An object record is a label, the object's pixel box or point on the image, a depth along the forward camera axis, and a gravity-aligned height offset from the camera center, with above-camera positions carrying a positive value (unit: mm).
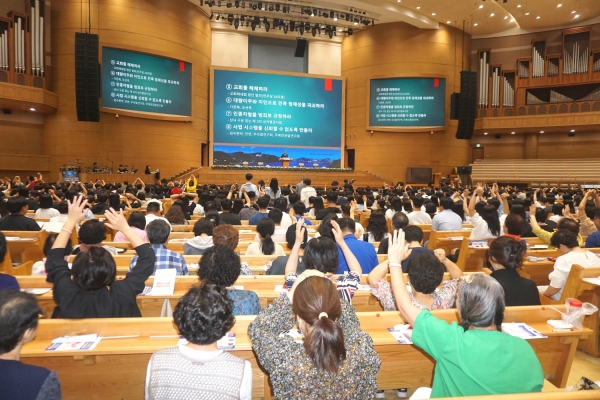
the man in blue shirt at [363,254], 3709 -742
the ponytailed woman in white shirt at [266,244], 4168 -762
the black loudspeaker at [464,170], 18844 +27
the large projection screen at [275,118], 18969 +2251
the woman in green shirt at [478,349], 1662 -710
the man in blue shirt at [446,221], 5816 -704
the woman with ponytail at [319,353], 1493 -687
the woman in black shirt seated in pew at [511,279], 2789 -714
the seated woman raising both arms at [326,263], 2742 -620
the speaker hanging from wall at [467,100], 16797 +2793
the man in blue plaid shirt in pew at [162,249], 3383 -673
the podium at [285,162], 19266 +232
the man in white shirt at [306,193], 10070 -609
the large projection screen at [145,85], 15453 +3045
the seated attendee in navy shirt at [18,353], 1358 -659
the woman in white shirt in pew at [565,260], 3486 -722
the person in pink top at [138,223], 4312 -597
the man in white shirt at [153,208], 5293 -539
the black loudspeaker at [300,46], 17359 +4971
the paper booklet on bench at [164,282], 2920 -830
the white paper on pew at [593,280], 3135 -803
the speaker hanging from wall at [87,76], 13078 +2708
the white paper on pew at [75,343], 2049 -889
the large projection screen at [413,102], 19328 +3080
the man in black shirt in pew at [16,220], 5137 -702
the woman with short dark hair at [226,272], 2449 -615
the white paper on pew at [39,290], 2836 -870
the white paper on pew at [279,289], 2957 -854
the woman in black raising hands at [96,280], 2227 -641
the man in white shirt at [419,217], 6711 -748
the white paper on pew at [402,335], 2232 -895
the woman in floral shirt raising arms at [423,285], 2408 -719
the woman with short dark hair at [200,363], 1523 -725
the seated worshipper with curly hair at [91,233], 3180 -525
